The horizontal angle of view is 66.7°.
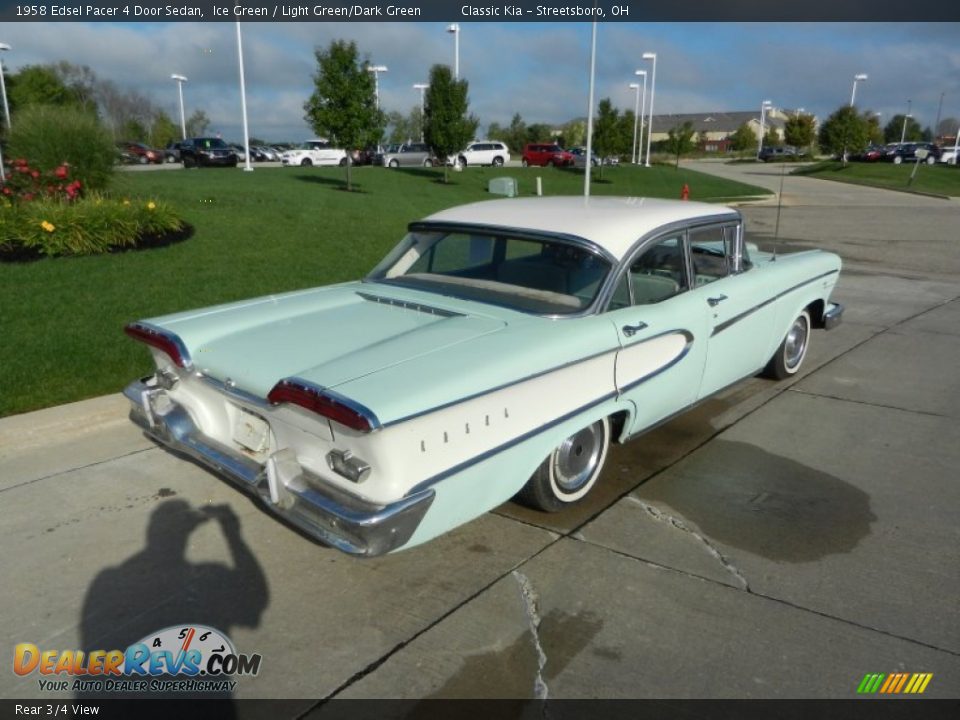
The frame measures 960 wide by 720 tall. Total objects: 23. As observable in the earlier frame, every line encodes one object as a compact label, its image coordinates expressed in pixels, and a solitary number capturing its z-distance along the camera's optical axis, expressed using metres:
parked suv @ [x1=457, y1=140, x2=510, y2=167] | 39.12
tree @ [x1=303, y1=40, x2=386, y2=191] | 20.86
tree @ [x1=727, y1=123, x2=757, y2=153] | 80.31
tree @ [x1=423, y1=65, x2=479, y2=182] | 26.44
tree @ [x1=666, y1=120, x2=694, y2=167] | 44.59
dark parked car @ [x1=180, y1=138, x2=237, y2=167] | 34.00
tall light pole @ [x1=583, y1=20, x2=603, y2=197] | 20.06
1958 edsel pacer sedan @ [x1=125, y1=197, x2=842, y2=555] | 2.71
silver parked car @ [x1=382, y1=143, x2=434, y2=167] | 37.50
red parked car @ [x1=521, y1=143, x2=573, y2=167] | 40.34
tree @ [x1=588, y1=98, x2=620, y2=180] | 33.50
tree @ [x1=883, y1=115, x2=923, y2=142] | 104.75
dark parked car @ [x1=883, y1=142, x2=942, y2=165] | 49.66
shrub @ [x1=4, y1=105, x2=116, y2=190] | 10.80
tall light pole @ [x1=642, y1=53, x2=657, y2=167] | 41.38
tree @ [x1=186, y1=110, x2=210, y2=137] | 68.38
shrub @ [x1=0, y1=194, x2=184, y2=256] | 8.77
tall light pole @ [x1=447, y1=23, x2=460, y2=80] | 34.31
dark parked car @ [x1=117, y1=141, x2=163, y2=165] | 38.72
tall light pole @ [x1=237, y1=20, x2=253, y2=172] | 28.97
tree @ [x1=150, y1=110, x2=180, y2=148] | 60.50
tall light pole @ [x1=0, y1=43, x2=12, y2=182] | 31.22
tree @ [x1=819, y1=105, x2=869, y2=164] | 44.38
